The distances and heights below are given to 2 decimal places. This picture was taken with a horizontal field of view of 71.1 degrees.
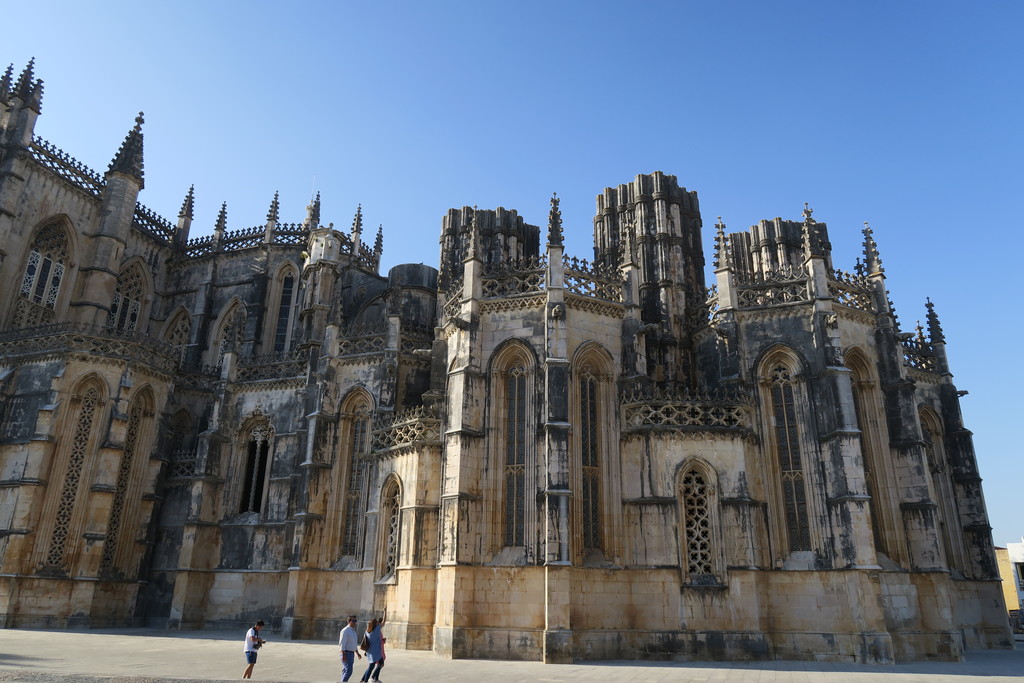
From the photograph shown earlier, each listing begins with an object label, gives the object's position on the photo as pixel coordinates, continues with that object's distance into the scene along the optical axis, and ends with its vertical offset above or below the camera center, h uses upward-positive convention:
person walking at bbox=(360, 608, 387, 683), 13.80 -0.86
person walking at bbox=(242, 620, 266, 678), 14.11 -0.80
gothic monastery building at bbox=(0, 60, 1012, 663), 20.41 +4.84
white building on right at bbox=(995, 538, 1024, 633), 63.34 +3.72
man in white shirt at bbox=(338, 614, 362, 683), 13.60 -0.85
